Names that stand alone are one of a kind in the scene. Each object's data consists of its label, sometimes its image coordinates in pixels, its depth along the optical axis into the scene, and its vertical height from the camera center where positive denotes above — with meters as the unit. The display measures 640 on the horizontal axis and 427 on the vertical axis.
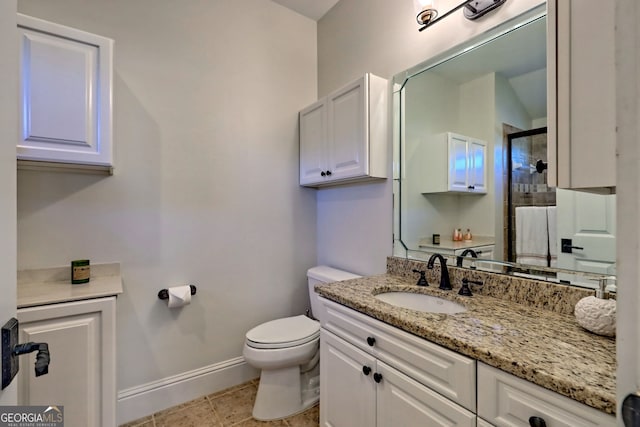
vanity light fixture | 1.35 +1.00
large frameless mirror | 1.15 +0.20
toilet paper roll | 1.76 -0.50
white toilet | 1.67 -0.87
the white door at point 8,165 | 0.56 +0.10
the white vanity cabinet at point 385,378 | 0.90 -0.60
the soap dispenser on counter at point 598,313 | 0.86 -0.31
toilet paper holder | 1.80 -0.49
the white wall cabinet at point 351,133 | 1.76 +0.51
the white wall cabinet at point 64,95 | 1.24 +0.54
